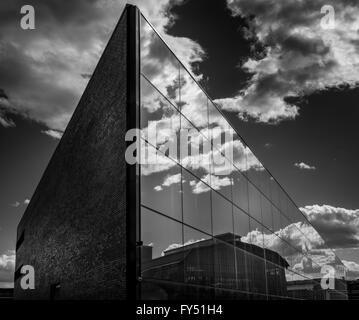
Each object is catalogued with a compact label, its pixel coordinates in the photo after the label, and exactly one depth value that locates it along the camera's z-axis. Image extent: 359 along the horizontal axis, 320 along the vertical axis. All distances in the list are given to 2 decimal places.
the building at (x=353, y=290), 45.21
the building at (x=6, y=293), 56.17
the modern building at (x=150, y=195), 10.66
